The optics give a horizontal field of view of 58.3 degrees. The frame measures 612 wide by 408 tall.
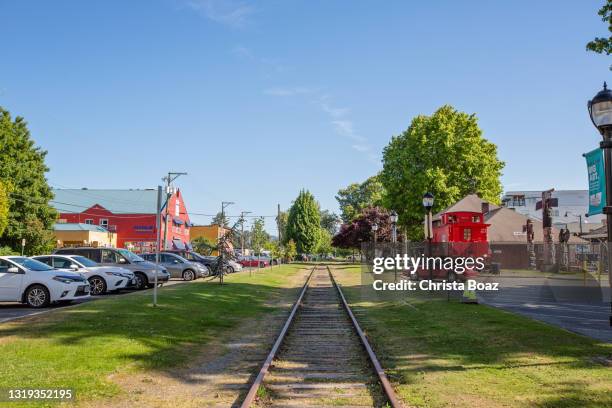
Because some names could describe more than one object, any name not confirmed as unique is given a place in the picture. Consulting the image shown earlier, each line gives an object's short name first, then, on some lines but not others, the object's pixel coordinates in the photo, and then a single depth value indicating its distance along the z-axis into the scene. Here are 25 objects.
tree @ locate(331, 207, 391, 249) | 67.38
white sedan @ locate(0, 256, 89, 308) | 16.14
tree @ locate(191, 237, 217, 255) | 72.06
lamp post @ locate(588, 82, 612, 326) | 8.82
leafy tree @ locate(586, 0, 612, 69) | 13.94
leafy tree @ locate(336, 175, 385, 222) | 115.04
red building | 77.38
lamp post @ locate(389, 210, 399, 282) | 31.96
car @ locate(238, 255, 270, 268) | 60.61
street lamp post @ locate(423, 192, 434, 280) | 20.44
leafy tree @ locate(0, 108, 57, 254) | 51.49
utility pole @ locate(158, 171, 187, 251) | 47.44
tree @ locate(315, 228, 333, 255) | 138.61
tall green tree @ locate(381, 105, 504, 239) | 49.41
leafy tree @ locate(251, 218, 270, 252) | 100.13
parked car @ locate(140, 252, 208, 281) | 33.00
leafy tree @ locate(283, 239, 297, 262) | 85.76
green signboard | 9.78
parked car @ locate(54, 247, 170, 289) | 24.63
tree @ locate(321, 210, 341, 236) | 167.30
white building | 100.75
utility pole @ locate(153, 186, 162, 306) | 14.84
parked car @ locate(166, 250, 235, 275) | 39.33
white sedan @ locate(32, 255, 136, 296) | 20.94
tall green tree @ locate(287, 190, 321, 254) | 104.25
